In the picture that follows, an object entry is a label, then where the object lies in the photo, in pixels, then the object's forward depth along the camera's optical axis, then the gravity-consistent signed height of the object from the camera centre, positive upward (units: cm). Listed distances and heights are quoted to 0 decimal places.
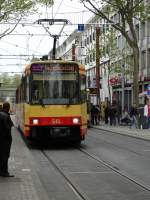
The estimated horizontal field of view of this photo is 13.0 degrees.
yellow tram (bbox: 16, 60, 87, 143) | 2359 -27
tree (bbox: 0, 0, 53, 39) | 4628 +613
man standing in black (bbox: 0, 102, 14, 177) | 1418 -102
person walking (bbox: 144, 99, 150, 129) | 3962 -119
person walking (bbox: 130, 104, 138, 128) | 4406 -157
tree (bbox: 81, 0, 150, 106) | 4669 +586
